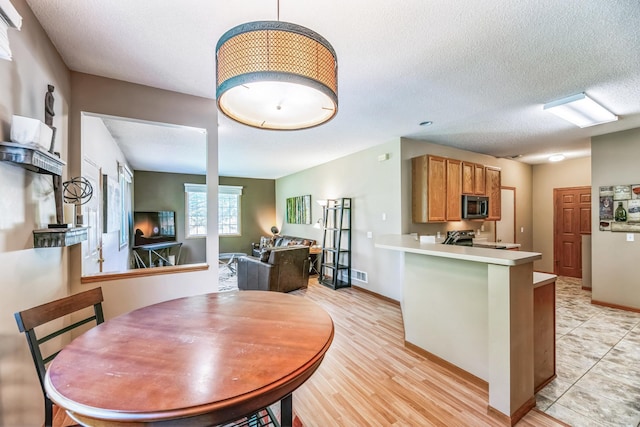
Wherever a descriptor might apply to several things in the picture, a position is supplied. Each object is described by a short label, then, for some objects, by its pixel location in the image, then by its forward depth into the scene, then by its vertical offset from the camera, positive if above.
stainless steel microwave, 4.61 +0.10
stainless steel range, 3.40 -0.39
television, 6.62 -0.34
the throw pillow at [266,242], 7.87 -0.84
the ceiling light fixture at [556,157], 5.24 +1.10
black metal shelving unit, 5.31 -0.67
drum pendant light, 1.01 +0.57
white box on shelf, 1.40 +0.44
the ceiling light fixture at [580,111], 2.81 +1.14
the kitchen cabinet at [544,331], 2.09 -0.95
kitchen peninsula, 1.83 -0.82
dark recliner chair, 4.61 -1.02
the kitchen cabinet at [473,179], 4.68 +0.61
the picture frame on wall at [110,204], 3.38 +0.13
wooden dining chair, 1.18 -0.51
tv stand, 6.05 -0.98
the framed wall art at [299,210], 6.91 +0.10
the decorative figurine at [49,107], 1.77 +0.71
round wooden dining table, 0.78 -0.56
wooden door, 5.62 -0.30
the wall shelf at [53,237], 1.62 -0.14
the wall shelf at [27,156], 1.30 +0.30
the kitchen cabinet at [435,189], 4.09 +0.38
